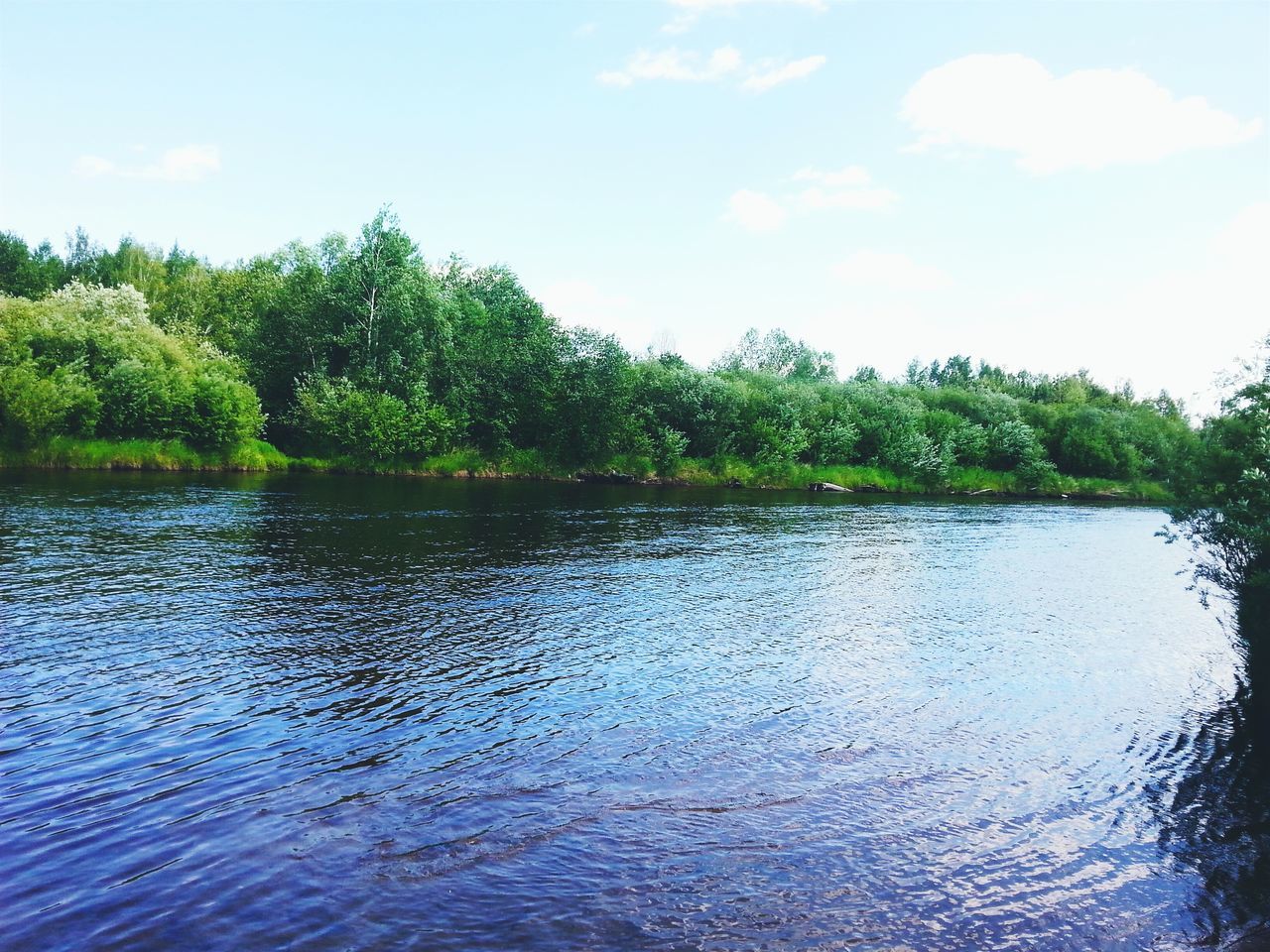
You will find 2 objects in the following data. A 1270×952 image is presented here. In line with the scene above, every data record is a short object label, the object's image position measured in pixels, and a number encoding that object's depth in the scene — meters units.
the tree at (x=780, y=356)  161.88
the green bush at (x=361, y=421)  72.88
